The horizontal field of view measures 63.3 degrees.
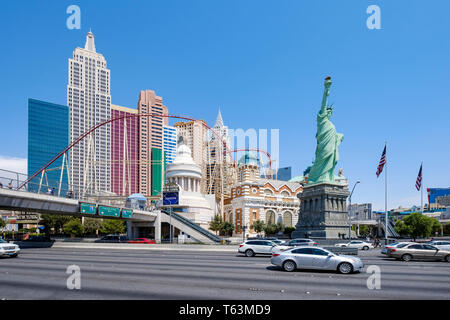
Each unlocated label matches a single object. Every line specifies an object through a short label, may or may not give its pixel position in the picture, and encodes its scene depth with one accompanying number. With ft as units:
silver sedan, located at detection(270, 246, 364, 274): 60.54
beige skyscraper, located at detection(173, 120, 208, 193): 611.34
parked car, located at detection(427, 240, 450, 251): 102.83
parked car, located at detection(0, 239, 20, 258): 85.71
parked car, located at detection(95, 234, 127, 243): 205.46
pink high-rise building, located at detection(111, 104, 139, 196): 570.05
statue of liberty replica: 191.62
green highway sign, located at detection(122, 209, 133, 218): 161.07
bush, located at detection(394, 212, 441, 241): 221.87
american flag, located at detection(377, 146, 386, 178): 156.76
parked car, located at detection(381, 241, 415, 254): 92.78
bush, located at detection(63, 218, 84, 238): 233.55
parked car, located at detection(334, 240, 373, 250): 148.25
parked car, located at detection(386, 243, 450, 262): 87.30
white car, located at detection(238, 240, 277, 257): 100.68
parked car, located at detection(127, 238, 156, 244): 165.68
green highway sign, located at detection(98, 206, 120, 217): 142.40
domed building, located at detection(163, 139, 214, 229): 246.88
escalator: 174.41
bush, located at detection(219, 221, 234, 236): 237.45
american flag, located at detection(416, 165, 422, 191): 183.05
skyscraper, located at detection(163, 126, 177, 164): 646.04
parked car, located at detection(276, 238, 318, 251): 94.58
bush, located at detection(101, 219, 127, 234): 248.11
